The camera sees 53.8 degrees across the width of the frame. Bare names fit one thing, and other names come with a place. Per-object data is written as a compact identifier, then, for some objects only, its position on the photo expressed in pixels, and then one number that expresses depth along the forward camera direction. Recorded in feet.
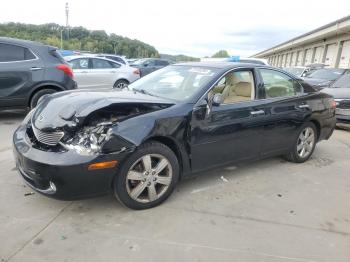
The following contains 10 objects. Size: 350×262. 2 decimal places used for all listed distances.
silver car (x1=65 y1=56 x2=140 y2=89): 35.35
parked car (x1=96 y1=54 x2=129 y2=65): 49.61
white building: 90.06
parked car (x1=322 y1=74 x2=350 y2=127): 26.84
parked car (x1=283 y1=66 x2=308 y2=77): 54.75
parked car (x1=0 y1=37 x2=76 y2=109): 22.66
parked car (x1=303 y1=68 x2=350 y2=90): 40.86
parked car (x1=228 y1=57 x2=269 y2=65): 44.86
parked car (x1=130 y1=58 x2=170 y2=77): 61.42
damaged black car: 10.14
